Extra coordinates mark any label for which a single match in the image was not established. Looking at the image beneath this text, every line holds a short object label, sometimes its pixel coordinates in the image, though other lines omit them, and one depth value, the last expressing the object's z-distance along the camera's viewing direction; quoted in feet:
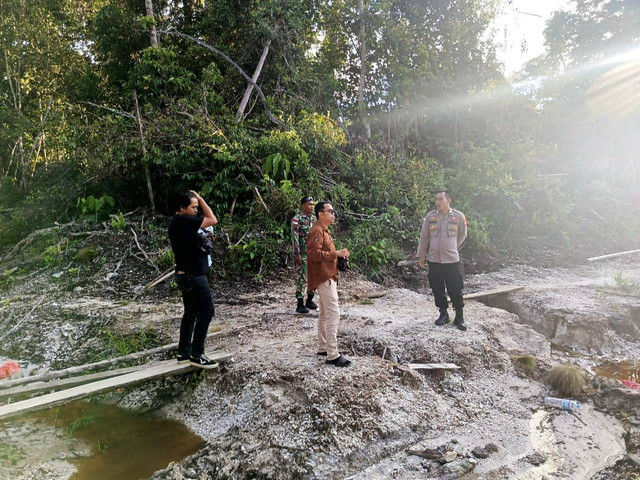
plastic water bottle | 12.29
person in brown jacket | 12.27
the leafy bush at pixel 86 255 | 24.57
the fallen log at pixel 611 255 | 31.04
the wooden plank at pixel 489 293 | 22.65
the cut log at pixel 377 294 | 23.39
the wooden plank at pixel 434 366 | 13.75
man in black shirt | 11.80
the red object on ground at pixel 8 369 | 13.32
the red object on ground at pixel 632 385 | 13.39
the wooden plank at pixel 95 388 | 10.27
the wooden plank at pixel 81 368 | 11.71
